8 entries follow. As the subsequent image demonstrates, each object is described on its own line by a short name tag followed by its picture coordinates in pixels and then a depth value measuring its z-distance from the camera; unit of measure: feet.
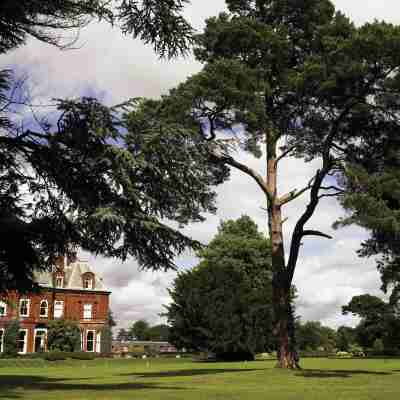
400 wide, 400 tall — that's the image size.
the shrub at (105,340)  199.41
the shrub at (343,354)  198.52
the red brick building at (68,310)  187.62
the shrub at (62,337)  178.81
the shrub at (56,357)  151.74
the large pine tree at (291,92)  73.31
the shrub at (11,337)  174.19
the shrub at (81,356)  156.90
